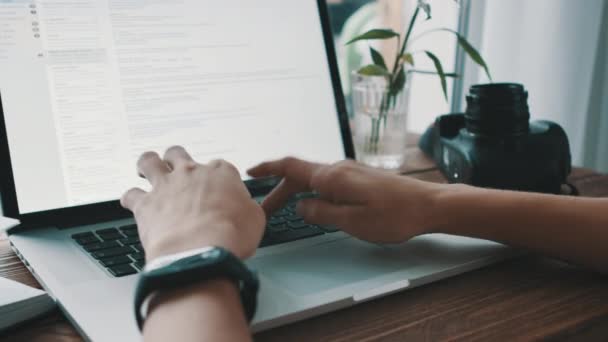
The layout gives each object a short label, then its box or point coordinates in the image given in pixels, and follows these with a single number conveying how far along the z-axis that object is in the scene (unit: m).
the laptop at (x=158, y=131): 0.48
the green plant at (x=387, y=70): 0.88
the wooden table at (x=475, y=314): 0.41
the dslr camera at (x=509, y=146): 0.72
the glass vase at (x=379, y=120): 0.92
